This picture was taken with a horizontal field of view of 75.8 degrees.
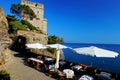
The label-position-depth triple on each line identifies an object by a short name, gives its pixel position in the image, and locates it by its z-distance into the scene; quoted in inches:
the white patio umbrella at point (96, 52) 196.8
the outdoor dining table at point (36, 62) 264.7
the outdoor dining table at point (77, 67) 234.8
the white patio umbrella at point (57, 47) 233.2
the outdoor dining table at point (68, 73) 201.6
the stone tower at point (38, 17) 970.9
